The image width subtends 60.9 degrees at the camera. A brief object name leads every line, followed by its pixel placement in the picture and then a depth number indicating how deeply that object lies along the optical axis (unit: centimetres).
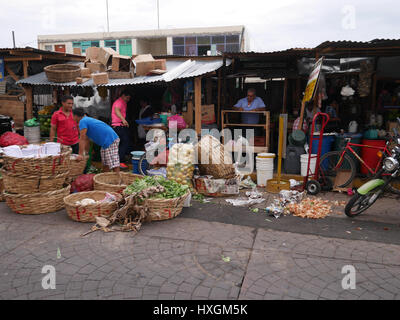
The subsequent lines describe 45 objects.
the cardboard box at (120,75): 1020
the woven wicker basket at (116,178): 745
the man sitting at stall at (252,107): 980
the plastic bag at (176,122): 937
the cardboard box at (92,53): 1117
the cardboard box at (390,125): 889
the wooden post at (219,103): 1123
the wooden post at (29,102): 1109
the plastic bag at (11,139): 926
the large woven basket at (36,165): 604
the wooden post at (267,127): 922
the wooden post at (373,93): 1097
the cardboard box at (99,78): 973
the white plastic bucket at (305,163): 812
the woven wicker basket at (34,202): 617
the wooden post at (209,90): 1177
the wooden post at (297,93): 1141
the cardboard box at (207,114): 998
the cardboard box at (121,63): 1040
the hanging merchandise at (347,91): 1064
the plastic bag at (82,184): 719
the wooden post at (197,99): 905
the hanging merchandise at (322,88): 895
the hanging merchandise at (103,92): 1084
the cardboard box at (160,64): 1010
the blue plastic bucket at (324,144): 867
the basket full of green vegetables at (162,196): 591
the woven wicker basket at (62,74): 1038
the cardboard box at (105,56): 1086
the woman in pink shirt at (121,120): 937
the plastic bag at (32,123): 1080
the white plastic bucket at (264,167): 825
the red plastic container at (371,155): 799
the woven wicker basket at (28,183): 616
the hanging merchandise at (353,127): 928
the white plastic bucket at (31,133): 1088
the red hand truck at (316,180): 750
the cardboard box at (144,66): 1004
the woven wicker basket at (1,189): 715
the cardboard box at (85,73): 1057
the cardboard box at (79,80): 1021
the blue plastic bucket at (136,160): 871
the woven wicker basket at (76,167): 777
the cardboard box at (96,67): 1099
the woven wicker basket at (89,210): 578
